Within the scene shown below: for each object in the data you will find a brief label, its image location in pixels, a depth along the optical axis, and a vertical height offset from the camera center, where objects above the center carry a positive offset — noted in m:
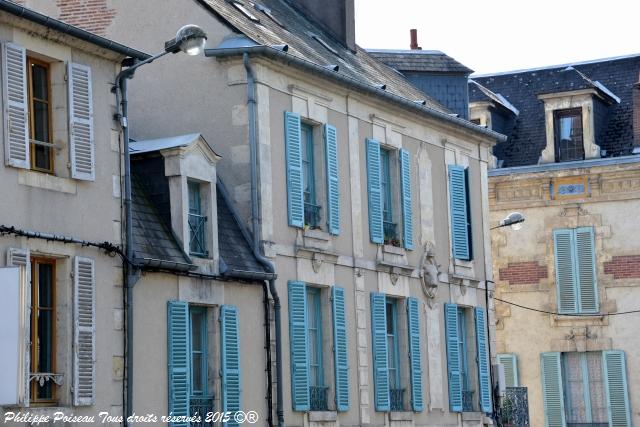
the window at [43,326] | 15.07 +1.32
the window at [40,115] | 15.54 +3.47
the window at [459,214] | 24.52 +3.65
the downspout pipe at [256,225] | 19.03 +2.80
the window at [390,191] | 22.14 +3.71
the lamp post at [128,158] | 16.11 +3.18
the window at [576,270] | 31.86 +3.48
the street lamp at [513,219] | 25.68 +3.68
